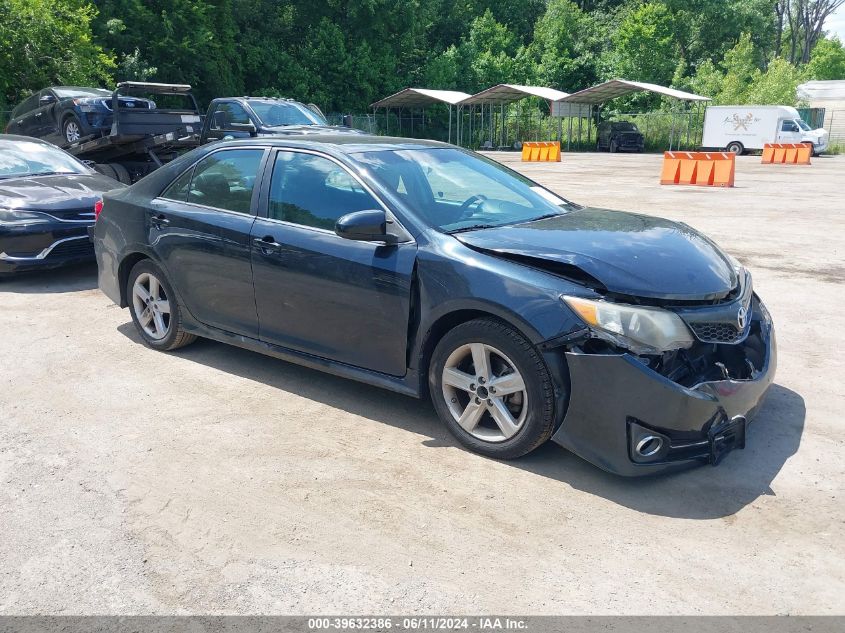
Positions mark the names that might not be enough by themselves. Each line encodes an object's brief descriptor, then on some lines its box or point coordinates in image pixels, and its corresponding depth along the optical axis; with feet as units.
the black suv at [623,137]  136.67
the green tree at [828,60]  246.47
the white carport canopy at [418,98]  135.13
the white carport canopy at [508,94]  131.95
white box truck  115.14
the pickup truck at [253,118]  45.44
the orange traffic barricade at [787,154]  98.93
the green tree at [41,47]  66.74
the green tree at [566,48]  171.94
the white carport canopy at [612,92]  127.95
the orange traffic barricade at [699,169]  61.87
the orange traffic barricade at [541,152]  105.91
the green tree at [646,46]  171.32
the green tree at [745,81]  145.48
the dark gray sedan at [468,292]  11.25
